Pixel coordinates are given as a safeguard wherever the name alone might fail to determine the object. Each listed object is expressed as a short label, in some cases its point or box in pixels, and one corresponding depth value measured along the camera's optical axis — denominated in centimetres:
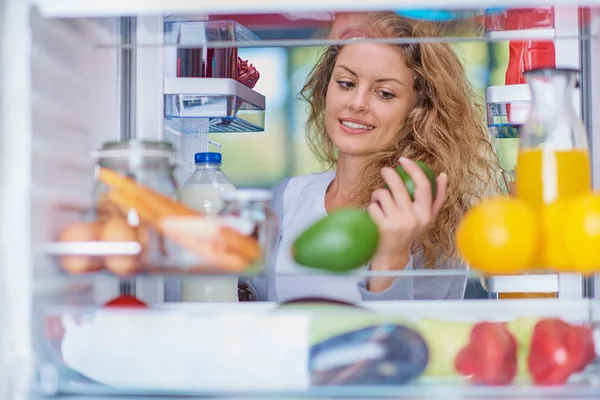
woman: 190
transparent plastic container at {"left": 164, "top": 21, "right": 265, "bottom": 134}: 169
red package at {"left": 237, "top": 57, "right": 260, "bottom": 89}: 208
